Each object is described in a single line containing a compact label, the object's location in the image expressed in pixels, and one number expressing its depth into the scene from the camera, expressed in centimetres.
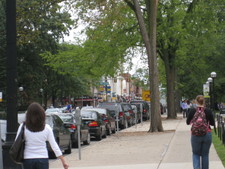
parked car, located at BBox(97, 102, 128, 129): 3534
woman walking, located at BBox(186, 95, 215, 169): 1057
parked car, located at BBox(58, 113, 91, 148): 2036
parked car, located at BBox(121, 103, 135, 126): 3844
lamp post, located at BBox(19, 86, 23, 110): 5516
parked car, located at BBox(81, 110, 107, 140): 2505
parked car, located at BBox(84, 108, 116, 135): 2836
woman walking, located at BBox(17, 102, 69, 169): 711
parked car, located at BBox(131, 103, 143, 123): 4542
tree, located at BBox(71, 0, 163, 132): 2718
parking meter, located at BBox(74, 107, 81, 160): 1620
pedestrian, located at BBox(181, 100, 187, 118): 5038
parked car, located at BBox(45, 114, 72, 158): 1742
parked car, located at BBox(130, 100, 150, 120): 5072
